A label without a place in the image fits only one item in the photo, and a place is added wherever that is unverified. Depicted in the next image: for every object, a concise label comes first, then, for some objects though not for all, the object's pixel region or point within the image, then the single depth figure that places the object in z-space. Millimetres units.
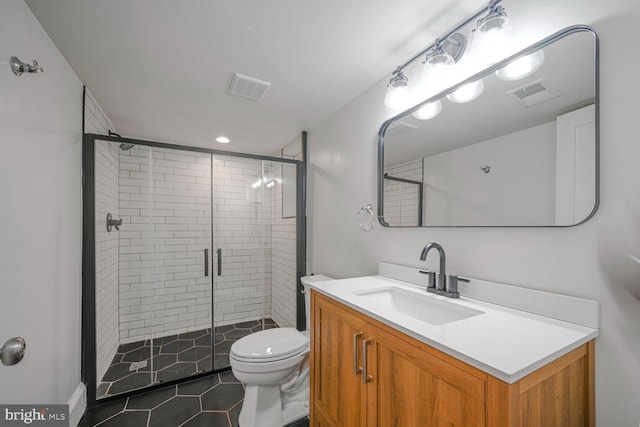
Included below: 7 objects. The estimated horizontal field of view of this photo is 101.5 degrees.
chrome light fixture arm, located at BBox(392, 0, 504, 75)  1035
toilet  1616
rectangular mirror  924
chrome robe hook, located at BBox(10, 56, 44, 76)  1069
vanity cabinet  657
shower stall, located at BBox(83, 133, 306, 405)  2117
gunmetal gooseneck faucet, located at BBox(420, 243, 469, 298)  1246
